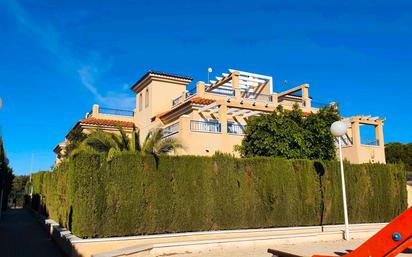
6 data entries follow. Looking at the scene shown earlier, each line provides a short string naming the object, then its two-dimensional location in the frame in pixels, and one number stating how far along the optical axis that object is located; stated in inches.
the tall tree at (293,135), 720.3
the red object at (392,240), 269.6
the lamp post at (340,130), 533.0
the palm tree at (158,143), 605.0
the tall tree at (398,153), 1723.7
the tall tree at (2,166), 834.1
